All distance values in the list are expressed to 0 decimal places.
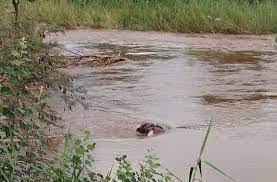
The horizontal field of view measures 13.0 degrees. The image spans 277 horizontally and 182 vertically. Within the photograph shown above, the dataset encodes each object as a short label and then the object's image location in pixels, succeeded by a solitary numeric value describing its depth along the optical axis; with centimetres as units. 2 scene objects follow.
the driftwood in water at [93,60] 2067
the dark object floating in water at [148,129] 1149
